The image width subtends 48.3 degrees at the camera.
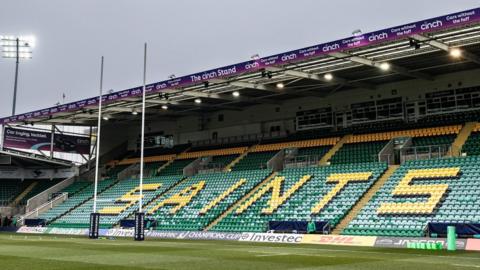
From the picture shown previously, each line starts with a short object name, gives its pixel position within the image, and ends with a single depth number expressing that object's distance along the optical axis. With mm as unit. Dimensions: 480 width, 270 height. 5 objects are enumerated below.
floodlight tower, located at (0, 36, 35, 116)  56875
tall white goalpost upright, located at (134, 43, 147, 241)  28391
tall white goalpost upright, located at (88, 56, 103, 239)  30889
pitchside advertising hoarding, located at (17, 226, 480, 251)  21906
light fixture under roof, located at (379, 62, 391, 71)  29531
